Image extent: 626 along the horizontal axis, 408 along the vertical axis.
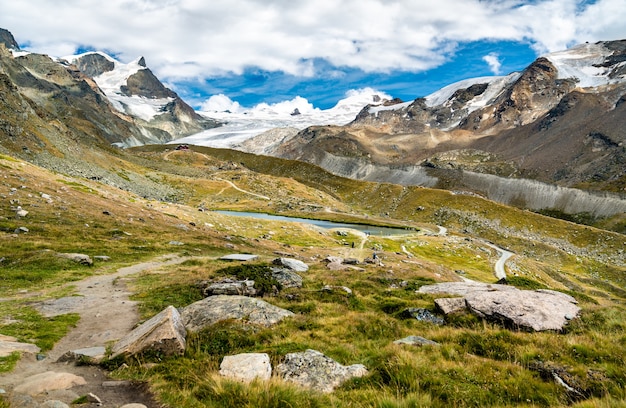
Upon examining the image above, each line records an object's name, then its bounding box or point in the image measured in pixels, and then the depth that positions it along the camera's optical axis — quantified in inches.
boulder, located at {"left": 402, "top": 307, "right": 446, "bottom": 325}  716.7
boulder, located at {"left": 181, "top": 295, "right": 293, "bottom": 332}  623.2
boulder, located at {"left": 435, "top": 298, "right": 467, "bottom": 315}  742.5
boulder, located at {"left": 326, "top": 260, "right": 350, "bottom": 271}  1366.6
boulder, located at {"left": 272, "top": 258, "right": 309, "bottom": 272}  1258.6
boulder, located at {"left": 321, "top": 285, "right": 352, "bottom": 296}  952.4
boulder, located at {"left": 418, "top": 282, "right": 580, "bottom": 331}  634.6
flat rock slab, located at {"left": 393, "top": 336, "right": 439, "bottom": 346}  545.0
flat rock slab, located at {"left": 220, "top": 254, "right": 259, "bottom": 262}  1445.5
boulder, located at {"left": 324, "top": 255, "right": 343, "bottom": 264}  1587.4
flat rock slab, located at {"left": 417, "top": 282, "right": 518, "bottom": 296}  879.9
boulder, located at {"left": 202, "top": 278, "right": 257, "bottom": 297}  863.1
